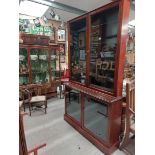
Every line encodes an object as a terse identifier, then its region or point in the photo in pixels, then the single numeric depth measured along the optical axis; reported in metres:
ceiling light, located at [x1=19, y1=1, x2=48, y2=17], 4.20
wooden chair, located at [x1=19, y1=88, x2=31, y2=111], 4.04
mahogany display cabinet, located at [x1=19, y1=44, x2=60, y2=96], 4.54
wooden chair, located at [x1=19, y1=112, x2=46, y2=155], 1.03
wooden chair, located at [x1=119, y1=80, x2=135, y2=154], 2.22
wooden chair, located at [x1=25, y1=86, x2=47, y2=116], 3.86
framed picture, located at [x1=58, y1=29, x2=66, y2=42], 5.64
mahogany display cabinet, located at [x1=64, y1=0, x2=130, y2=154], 2.21
